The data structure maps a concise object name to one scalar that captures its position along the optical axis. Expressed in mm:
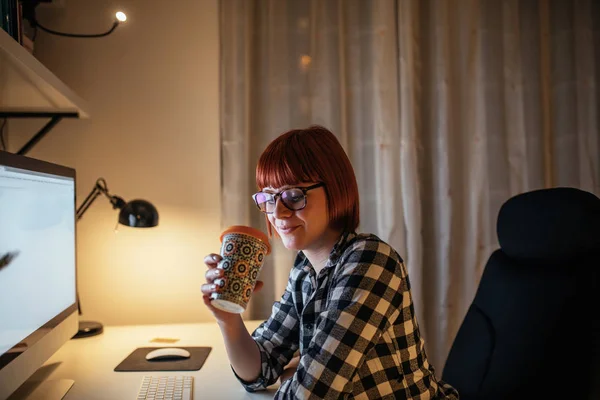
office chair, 970
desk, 989
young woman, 766
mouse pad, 1115
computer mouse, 1174
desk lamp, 1443
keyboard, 925
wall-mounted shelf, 956
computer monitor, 808
